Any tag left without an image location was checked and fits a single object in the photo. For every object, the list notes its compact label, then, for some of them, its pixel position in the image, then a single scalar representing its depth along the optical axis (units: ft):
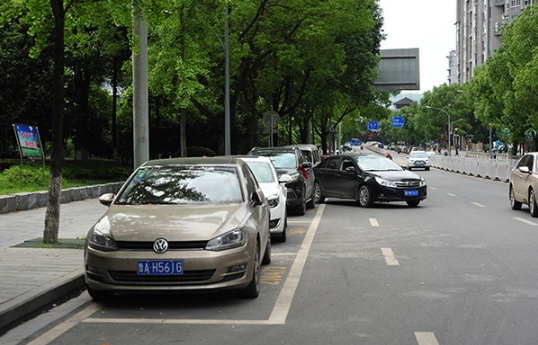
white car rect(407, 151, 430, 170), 190.80
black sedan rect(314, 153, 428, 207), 63.46
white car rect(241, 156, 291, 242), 39.93
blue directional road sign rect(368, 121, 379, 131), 358.64
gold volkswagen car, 22.36
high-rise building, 378.59
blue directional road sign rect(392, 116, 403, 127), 408.05
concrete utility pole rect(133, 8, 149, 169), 44.75
